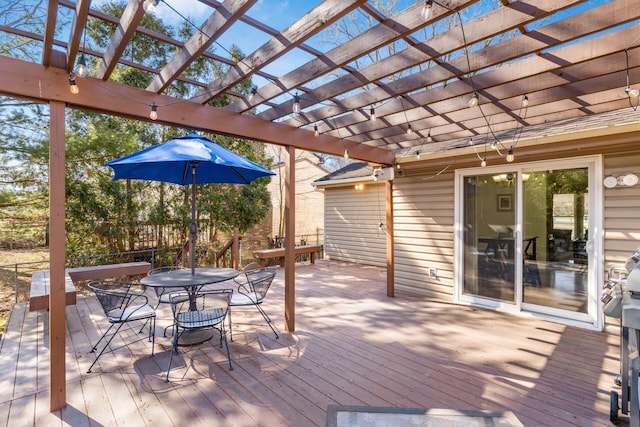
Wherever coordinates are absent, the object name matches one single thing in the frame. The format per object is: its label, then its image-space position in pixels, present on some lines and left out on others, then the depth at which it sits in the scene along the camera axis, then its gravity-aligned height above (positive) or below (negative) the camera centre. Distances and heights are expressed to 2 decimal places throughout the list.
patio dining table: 3.23 -0.69
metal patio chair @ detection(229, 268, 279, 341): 3.76 -0.92
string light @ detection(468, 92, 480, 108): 2.90 +1.04
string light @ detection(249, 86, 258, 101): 3.08 +1.19
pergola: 2.04 +1.19
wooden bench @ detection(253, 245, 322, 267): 7.59 -0.95
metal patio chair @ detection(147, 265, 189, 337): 3.85 -1.05
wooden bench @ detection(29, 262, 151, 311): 3.55 -0.93
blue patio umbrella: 2.91 +0.53
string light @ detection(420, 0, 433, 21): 1.84 +1.20
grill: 1.80 -0.75
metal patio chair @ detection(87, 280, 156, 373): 3.09 -0.97
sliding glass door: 4.18 -0.34
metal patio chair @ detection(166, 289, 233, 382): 3.02 -1.01
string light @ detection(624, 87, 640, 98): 2.42 +0.94
